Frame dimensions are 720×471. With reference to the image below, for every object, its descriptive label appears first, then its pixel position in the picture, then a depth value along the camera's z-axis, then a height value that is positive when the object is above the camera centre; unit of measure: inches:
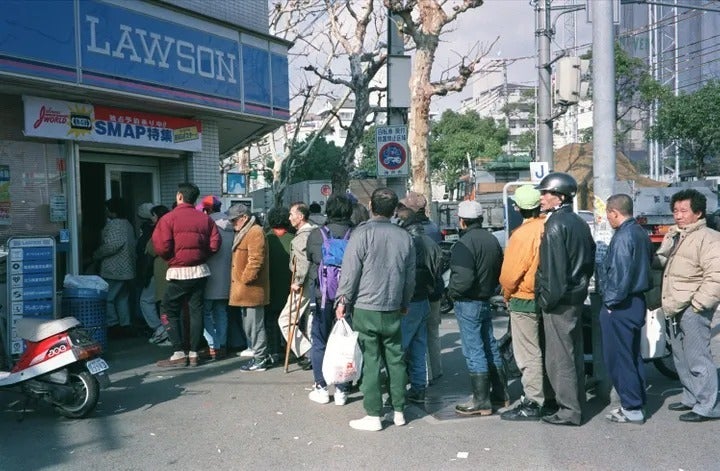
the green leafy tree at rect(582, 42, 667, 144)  1278.3 +250.9
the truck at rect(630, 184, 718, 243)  654.5 +9.2
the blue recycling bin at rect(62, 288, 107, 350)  306.8 -30.8
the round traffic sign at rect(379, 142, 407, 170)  418.9 +40.7
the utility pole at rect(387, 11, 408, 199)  436.8 +71.0
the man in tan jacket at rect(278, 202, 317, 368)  284.4 -21.5
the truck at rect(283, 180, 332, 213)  994.7 +53.7
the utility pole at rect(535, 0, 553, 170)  644.7 +124.6
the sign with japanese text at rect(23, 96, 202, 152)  325.7 +53.6
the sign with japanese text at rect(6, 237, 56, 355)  287.5 -18.4
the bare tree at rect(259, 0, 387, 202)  742.5 +172.4
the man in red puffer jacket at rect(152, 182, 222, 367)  297.4 -10.6
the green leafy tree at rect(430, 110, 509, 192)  1771.7 +207.6
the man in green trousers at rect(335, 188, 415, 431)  214.7 -20.3
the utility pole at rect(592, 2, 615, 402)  310.5 +51.8
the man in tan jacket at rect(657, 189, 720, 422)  216.8 -24.1
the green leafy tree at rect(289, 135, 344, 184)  1717.5 +150.9
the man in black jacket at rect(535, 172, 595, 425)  207.3 -18.6
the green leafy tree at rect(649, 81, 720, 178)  1267.2 +174.4
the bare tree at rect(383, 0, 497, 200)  564.4 +120.3
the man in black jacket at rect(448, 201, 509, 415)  231.1 -21.2
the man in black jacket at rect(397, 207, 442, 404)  245.9 -30.5
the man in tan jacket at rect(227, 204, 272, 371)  295.9 -20.0
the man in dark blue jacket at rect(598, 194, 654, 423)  216.1 -24.6
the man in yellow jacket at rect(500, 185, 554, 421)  219.0 -22.6
